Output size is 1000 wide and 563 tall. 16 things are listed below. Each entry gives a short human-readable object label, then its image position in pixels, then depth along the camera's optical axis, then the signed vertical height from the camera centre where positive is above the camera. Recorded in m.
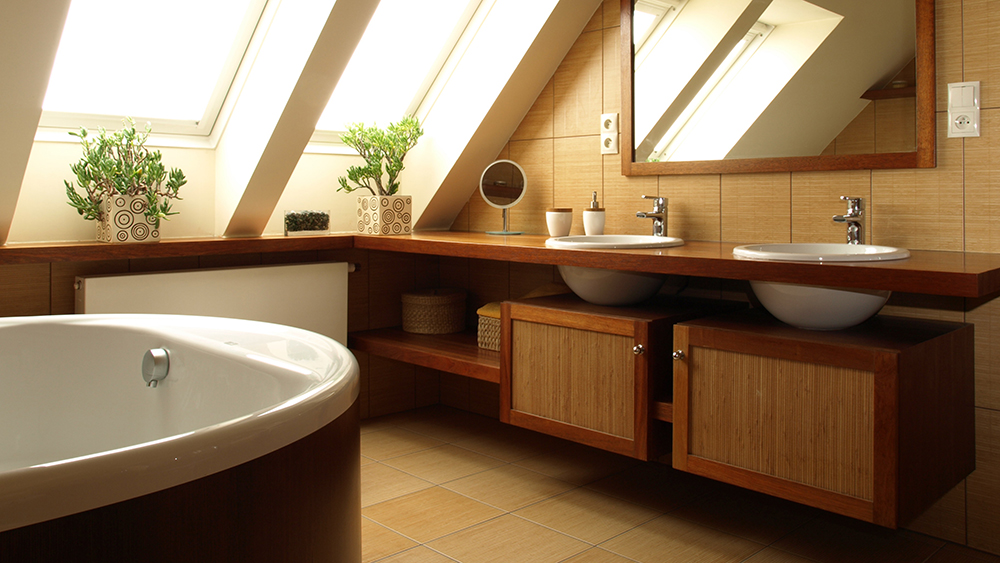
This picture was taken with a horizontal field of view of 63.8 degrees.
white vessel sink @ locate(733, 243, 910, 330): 1.92 -0.06
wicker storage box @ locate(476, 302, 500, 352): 3.11 -0.19
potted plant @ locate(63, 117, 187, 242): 2.70 +0.31
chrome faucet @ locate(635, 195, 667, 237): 2.74 +0.21
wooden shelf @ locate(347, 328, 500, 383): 2.90 -0.29
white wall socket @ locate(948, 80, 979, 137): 2.13 +0.45
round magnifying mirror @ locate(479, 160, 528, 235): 3.29 +0.38
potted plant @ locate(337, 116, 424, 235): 3.30 +0.45
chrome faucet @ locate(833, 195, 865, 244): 2.26 +0.16
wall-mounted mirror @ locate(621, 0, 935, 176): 2.24 +0.60
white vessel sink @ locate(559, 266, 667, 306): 2.47 -0.03
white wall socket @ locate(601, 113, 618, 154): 3.01 +0.54
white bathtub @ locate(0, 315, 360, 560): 1.64 -0.23
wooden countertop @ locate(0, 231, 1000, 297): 1.72 +0.06
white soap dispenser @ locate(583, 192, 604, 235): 2.89 +0.21
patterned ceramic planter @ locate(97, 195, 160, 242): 2.70 +0.19
